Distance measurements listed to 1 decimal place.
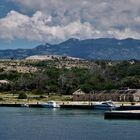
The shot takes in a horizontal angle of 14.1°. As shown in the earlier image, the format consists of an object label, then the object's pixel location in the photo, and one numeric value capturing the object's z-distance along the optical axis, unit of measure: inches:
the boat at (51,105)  6210.6
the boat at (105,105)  5791.8
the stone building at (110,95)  6796.3
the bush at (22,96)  7194.9
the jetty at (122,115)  4402.1
